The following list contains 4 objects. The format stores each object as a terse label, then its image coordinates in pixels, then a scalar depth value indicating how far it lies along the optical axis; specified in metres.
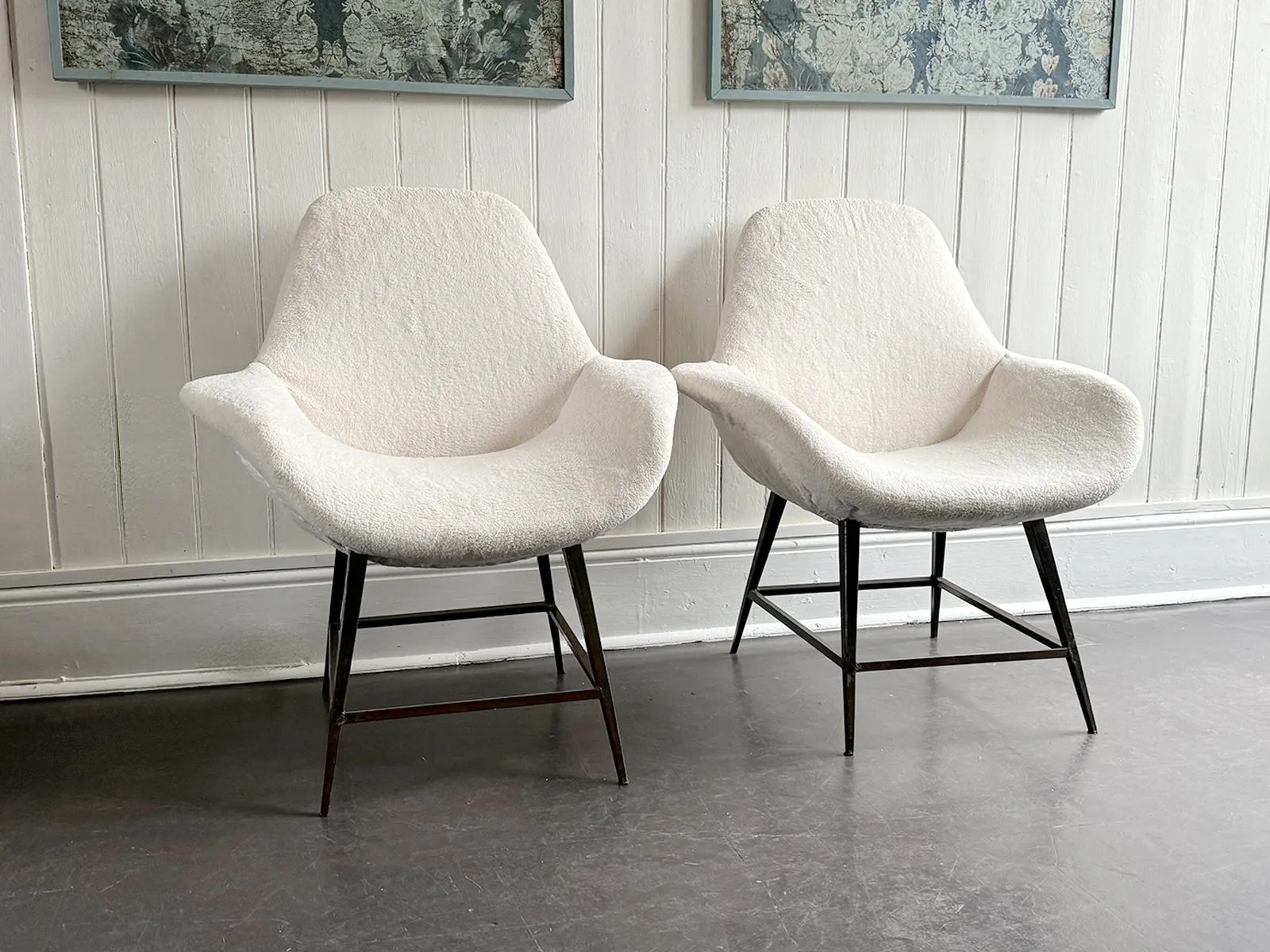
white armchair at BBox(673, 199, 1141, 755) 1.59
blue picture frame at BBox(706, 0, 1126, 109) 2.01
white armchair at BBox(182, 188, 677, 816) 1.39
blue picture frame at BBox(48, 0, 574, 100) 1.76
